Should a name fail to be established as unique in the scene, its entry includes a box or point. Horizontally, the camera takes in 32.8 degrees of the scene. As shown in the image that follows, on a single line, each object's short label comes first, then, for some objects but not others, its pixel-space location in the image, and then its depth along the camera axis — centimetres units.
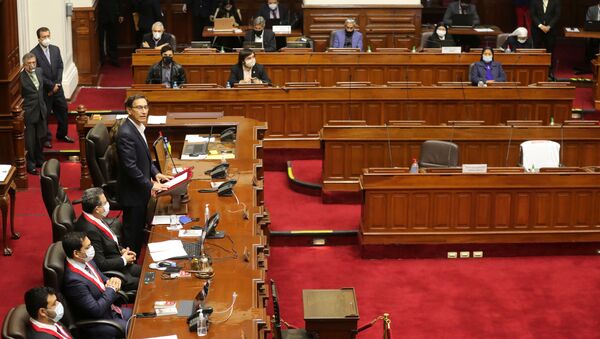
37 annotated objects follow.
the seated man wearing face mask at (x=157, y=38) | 1458
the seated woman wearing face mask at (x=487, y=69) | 1350
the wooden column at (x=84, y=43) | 1596
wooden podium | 764
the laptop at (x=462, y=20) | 1628
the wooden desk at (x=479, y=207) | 1033
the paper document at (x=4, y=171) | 987
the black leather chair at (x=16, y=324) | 614
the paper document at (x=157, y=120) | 1114
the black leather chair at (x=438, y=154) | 1104
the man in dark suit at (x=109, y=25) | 1719
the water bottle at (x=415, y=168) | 1045
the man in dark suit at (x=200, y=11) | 1756
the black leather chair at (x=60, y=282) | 697
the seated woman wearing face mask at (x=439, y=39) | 1504
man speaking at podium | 870
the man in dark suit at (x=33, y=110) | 1181
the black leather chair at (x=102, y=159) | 977
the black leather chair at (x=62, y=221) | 794
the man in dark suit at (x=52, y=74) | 1272
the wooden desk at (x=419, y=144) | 1152
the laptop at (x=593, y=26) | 1617
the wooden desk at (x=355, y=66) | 1397
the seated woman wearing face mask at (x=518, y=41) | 1502
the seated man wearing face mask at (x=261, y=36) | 1488
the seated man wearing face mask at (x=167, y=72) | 1293
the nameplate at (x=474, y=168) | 1030
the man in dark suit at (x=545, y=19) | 1619
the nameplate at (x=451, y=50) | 1420
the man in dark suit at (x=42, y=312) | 630
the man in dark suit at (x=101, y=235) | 783
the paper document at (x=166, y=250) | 764
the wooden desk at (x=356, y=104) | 1267
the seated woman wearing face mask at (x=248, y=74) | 1286
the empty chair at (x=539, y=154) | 1128
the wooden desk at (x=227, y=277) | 655
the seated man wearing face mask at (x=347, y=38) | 1518
